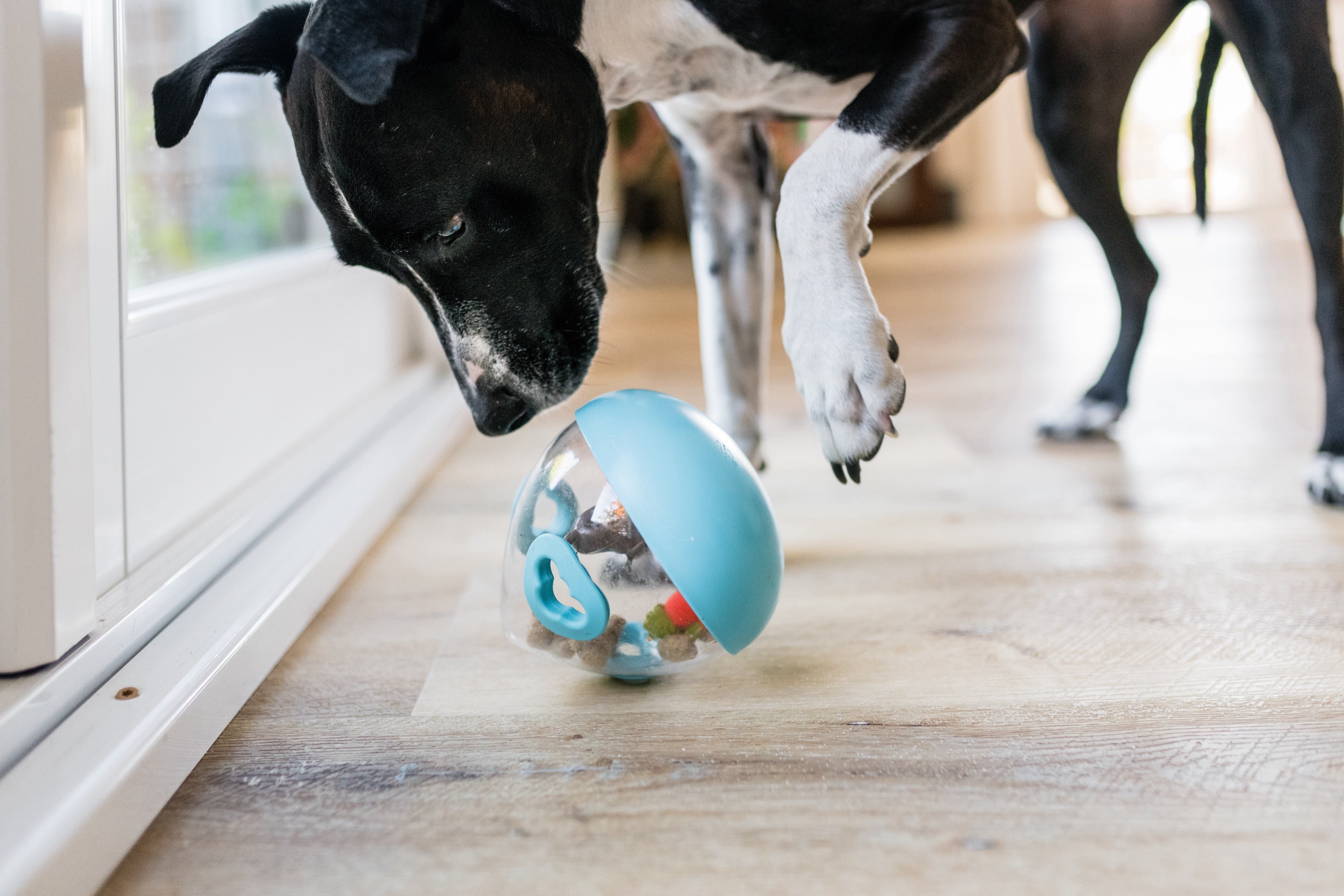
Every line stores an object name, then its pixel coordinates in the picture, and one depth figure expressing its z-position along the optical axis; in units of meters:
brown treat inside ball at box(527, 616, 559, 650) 0.97
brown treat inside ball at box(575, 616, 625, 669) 0.93
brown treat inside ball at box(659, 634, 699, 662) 0.94
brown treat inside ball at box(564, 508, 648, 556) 0.91
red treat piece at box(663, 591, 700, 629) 0.92
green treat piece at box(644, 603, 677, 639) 0.92
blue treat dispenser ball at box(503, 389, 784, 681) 0.89
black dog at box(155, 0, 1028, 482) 1.00
